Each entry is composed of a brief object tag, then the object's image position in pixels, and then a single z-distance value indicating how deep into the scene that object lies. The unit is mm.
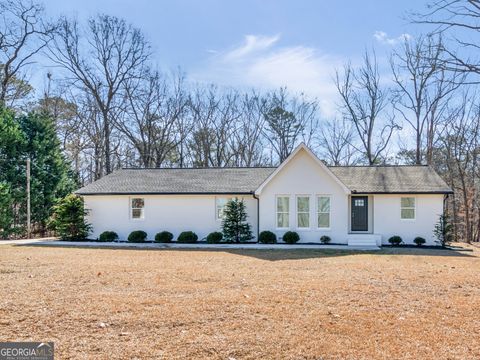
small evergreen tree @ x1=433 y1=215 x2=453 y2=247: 18719
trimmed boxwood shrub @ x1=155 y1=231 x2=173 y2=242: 19891
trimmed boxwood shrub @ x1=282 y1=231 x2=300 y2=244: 18734
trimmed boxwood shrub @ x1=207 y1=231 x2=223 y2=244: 19453
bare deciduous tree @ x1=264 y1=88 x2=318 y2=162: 35844
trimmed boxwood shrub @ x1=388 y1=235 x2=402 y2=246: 18891
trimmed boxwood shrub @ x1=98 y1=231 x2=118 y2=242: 20269
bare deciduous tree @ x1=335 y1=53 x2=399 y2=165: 32062
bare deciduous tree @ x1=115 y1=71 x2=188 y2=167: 34312
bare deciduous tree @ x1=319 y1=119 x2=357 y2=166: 35750
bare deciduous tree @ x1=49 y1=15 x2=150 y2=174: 32094
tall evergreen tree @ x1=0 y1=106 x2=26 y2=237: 22203
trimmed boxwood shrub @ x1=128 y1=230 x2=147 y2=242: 20016
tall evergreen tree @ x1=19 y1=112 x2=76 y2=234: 24531
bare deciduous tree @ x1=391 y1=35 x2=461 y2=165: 29219
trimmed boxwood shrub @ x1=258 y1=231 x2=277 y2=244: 18844
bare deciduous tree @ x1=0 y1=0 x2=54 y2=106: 27047
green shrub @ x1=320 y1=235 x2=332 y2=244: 18953
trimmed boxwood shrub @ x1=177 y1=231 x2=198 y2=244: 19703
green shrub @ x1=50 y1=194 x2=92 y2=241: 20672
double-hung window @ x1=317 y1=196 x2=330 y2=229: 19156
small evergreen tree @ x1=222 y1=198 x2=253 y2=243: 19547
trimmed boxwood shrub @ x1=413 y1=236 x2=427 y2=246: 18812
